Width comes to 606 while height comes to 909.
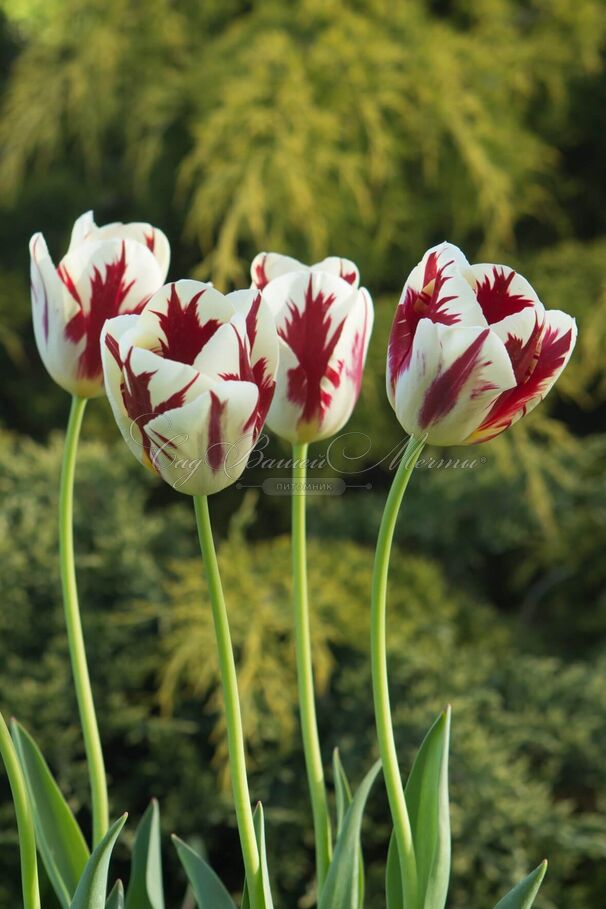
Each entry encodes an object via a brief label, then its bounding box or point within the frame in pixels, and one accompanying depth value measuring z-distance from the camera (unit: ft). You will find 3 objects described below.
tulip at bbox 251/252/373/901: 5.25
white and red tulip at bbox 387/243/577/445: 5.04
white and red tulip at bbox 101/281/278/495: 4.98
